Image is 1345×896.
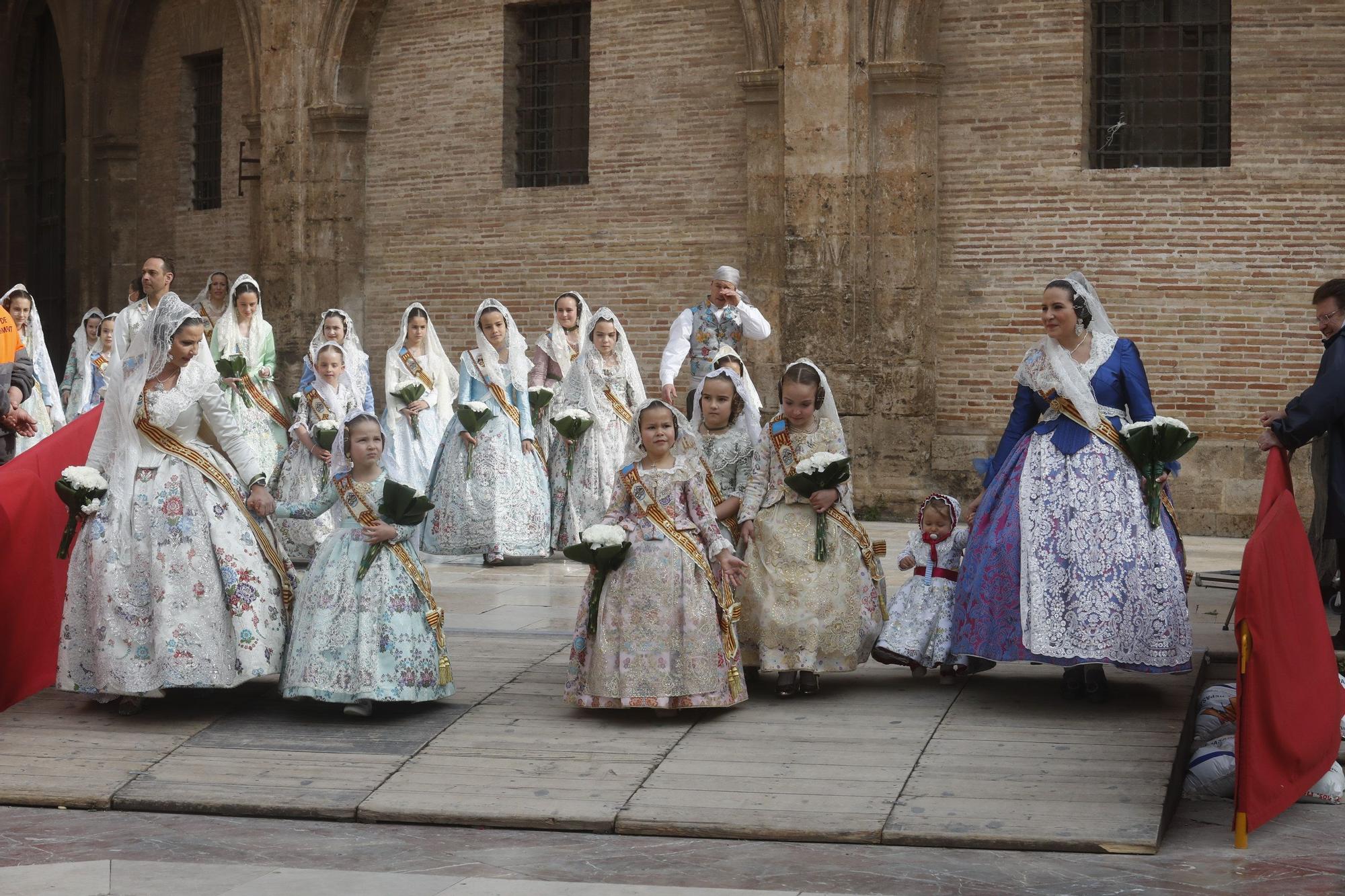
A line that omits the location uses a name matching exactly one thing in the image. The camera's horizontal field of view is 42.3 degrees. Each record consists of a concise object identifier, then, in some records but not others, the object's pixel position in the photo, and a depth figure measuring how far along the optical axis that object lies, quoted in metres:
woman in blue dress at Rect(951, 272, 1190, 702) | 6.48
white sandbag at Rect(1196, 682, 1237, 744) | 6.77
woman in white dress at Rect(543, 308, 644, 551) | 11.72
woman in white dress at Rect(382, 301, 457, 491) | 12.15
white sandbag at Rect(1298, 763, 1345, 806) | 5.96
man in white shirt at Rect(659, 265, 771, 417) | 11.36
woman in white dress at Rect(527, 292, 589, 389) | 12.02
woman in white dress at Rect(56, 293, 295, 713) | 6.71
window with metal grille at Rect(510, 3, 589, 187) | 16.22
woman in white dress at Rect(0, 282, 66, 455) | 12.41
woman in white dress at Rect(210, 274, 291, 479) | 12.19
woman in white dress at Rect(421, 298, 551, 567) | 11.45
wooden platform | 5.59
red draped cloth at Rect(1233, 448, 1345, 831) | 5.45
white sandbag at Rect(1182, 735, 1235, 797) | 6.21
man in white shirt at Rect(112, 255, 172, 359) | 11.69
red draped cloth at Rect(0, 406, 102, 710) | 7.30
